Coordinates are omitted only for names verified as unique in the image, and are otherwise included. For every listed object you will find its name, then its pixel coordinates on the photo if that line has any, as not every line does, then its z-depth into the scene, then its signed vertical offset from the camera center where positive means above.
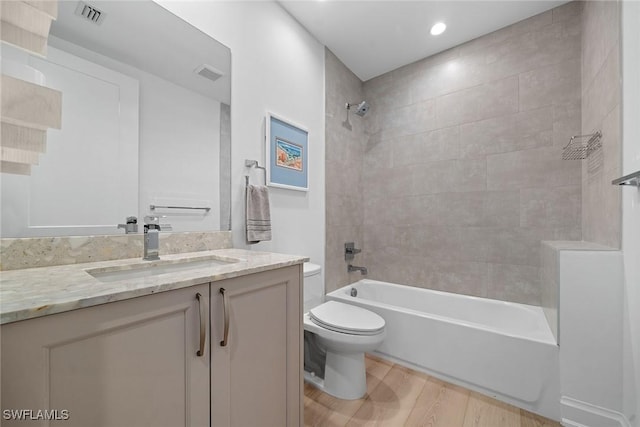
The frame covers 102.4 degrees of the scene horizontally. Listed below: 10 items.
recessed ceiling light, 2.06 +1.53
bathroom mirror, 0.94 +0.40
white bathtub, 1.46 -0.85
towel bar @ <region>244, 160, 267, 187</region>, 1.64 +0.32
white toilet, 1.50 -0.74
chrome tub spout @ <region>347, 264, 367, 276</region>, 2.59 -0.55
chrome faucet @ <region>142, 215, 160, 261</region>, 1.11 -0.12
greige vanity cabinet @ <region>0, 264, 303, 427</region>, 0.52 -0.38
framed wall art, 1.80 +0.46
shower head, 2.46 +1.03
